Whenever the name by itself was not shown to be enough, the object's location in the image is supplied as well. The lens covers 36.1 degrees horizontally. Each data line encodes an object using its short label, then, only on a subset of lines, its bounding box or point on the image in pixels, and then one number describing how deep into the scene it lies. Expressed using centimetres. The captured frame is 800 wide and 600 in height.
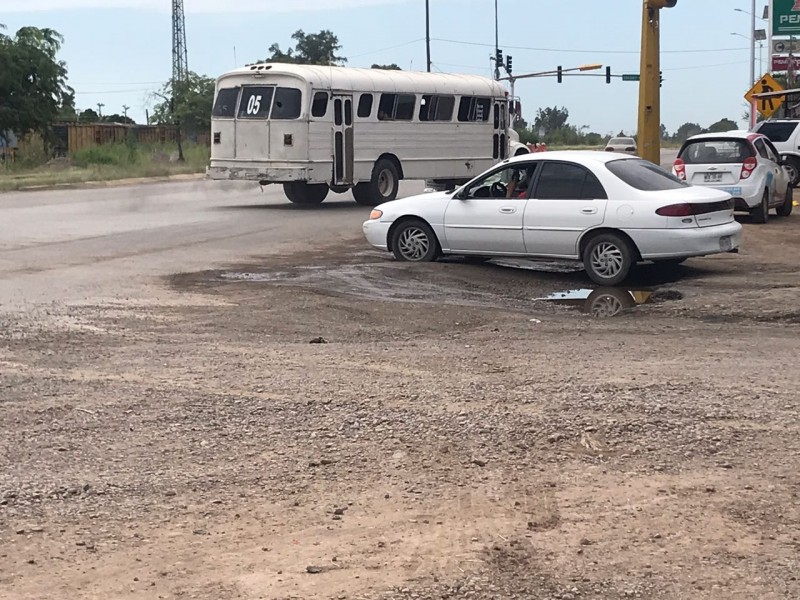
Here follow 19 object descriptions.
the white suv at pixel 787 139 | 3002
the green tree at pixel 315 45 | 10294
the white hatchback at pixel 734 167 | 2069
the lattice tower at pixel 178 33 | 8144
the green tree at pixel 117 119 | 8831
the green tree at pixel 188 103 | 5631
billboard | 5478
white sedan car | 1305
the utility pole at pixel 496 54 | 6800
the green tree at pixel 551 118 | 12762
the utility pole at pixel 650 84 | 2123
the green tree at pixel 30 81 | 4992
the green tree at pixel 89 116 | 7825
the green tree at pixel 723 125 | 10840
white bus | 2459
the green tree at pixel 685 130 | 14070
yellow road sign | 3853
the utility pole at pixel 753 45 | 6818
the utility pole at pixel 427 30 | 5806
